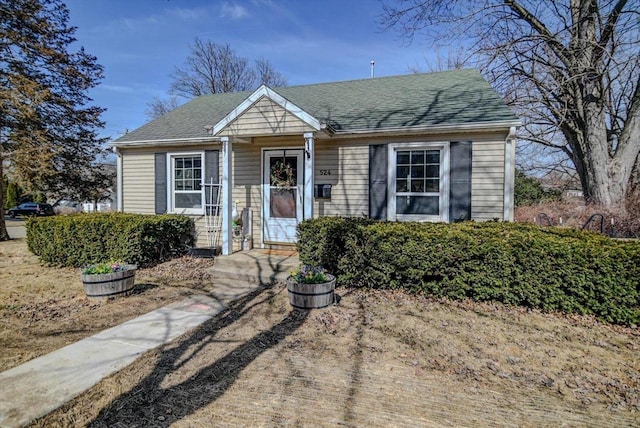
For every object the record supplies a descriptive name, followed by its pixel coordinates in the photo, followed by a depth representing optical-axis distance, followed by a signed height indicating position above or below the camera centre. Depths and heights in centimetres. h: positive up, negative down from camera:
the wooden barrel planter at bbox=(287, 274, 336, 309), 476 -127
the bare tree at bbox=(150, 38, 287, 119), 2683 +1018
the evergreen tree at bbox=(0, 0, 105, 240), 1175 +377
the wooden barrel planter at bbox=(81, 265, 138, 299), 520 -125
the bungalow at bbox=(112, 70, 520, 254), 692 +103
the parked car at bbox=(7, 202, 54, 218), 2838 -66
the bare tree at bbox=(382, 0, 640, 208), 1027 +436
